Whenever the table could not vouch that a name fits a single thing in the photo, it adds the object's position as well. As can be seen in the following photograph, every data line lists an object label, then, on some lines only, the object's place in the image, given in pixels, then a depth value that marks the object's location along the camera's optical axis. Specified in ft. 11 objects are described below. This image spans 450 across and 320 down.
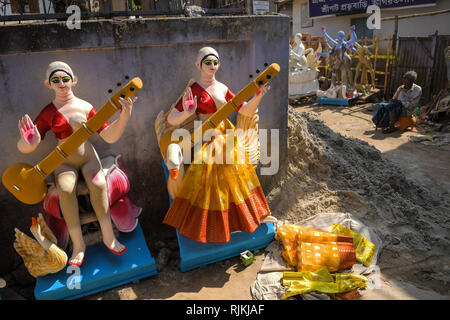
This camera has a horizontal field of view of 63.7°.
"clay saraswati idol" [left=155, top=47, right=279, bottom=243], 11.23
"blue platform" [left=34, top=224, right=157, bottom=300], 10.41
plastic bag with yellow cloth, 10.38
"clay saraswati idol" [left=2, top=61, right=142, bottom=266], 9.83
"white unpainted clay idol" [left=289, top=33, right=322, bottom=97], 36.78
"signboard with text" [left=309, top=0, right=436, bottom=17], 41.29
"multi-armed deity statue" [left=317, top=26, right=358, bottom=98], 36.63
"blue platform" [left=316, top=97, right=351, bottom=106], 36.19
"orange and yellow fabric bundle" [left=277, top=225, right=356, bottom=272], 11.32
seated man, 26.24
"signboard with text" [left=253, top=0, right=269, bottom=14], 15.01
